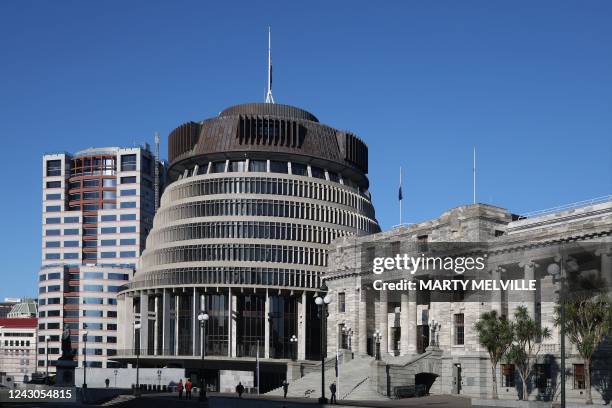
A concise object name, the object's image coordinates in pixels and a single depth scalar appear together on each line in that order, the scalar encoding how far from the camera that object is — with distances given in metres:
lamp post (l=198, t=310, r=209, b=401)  71.25
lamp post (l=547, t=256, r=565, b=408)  44.41
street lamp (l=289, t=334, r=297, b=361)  132.62
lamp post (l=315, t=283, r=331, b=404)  61.74
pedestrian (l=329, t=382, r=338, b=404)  71.06
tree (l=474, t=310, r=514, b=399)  72.88
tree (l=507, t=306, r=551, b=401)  71.44
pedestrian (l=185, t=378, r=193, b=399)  84.25
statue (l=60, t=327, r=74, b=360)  91.88
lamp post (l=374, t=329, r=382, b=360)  99.22
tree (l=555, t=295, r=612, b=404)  65.12
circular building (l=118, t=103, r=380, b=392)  129.88
